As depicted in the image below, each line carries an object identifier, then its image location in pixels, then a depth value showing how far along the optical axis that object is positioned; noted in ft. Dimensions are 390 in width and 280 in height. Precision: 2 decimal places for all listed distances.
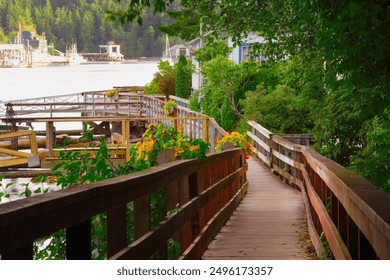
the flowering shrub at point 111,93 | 210.79
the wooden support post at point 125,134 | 97.28
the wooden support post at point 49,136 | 107.55
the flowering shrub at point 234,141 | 56.00
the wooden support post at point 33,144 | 105.09
